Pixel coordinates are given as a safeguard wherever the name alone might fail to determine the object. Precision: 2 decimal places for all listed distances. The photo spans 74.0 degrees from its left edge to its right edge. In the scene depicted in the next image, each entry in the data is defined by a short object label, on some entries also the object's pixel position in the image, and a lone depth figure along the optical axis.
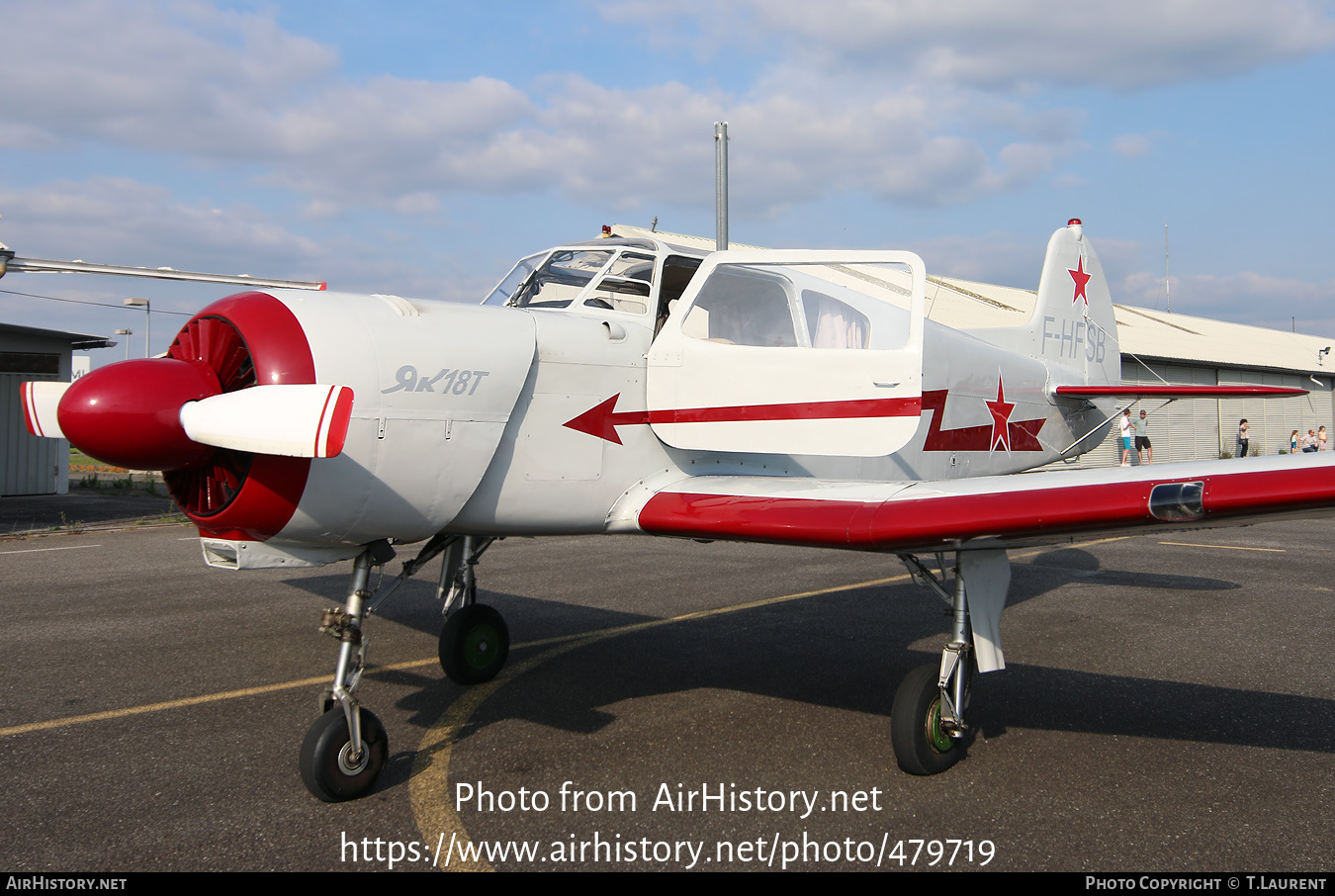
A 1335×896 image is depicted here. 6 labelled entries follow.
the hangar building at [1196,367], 28.20
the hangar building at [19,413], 18.73
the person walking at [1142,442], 24.33
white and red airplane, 3.49
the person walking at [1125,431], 23.54
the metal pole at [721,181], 12.72
